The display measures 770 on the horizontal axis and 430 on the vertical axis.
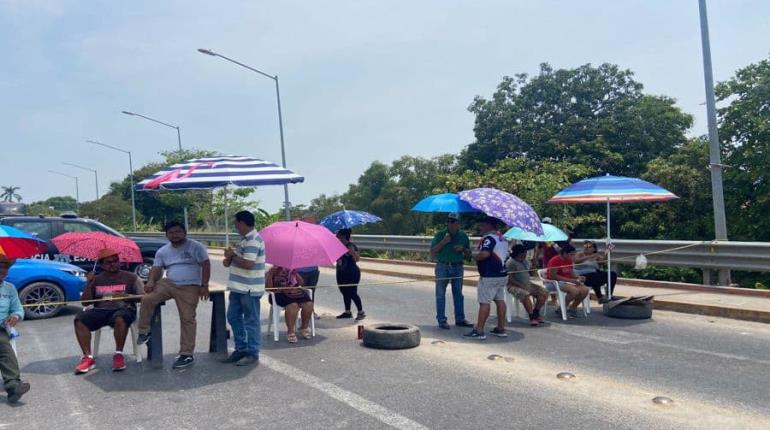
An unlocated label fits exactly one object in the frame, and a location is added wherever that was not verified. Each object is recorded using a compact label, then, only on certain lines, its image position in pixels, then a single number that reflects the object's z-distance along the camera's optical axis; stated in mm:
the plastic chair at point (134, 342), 6949
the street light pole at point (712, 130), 11922
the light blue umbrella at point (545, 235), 9664
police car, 12805
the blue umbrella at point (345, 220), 9656
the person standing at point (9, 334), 5582
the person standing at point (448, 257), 8812
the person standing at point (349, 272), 9719
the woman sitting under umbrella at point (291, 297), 8055
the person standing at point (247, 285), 6820
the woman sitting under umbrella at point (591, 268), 10367
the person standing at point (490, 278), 8172
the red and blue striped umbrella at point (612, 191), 9312
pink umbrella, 7387
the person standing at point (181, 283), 6691
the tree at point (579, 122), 29812
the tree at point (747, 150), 20672
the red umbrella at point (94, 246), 6955
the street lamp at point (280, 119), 21350
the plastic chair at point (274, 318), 8109
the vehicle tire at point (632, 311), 9445
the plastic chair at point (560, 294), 9516
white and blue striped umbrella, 7172
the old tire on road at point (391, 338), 7516
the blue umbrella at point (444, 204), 8461
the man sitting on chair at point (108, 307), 6656
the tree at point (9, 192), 109975
